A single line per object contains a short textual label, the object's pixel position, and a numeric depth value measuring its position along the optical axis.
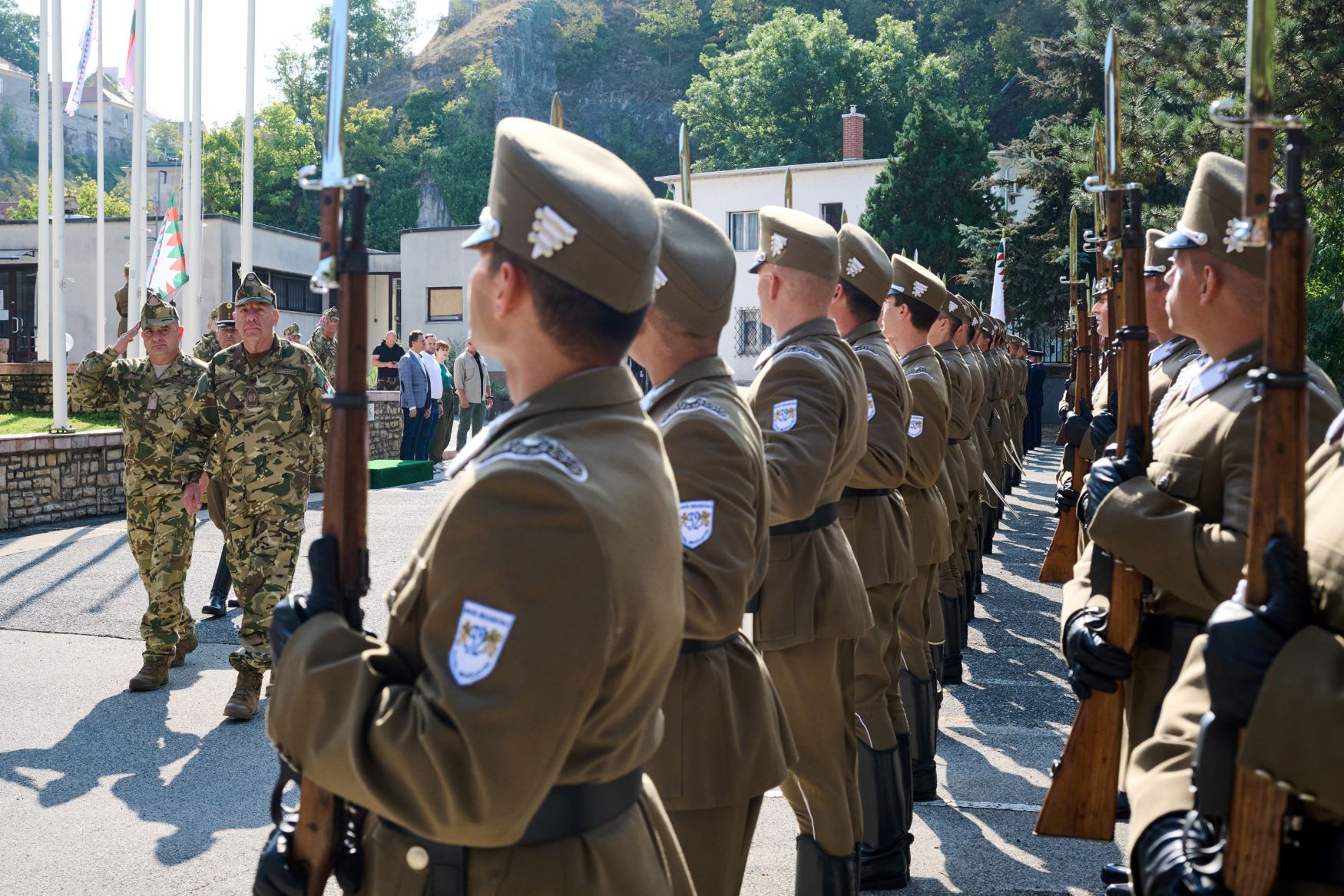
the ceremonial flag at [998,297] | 13.89
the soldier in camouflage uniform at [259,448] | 6.90
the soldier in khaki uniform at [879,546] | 4.67
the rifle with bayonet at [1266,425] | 1.92
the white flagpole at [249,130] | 18.70
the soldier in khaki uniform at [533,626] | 1.78
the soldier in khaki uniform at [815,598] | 3.81
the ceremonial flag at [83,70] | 20.31
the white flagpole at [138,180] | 17.92
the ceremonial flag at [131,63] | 18.53
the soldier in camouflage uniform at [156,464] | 7.30
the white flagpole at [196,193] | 18.59
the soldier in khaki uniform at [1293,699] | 1.85
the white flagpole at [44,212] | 17.44
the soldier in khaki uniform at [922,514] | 5.70
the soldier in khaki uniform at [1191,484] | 3.03
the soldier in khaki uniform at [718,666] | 2.91
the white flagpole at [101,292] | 20.09
